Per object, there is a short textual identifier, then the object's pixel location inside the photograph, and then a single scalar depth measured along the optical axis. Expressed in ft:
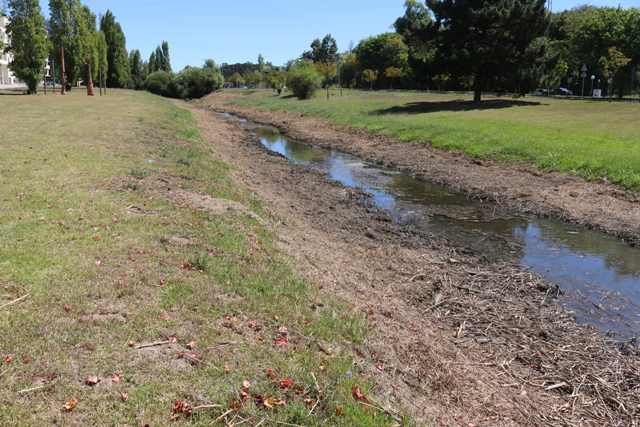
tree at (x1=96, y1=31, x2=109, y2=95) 237.18
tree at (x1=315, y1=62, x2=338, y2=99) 314.35
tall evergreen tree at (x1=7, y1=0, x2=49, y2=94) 181.78
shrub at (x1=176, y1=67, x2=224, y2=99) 304.50
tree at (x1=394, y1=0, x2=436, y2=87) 164.35
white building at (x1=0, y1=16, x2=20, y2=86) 321.36
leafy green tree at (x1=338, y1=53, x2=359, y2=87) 354.13
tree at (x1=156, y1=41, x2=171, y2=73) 404.71
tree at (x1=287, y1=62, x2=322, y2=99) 234.99
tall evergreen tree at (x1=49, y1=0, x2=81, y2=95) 195.21
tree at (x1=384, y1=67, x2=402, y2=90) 280.72
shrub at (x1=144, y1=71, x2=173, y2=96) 307.37
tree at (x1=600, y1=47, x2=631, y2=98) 185.03
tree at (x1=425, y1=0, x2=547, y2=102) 146.20
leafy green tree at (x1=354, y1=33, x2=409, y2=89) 313.53
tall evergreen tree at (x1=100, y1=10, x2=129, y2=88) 284.61
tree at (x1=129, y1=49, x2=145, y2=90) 369.71
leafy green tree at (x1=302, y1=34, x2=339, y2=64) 529.86
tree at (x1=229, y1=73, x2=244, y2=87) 474.08
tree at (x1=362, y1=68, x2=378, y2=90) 295.48
